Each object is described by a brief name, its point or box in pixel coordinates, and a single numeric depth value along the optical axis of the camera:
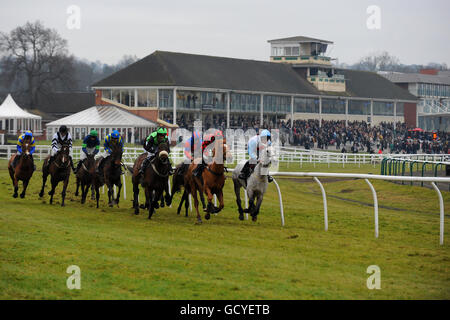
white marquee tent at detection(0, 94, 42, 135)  53.56
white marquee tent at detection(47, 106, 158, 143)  50.22
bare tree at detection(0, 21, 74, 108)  64.75
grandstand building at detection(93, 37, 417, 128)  56.44
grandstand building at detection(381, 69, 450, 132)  85.06
